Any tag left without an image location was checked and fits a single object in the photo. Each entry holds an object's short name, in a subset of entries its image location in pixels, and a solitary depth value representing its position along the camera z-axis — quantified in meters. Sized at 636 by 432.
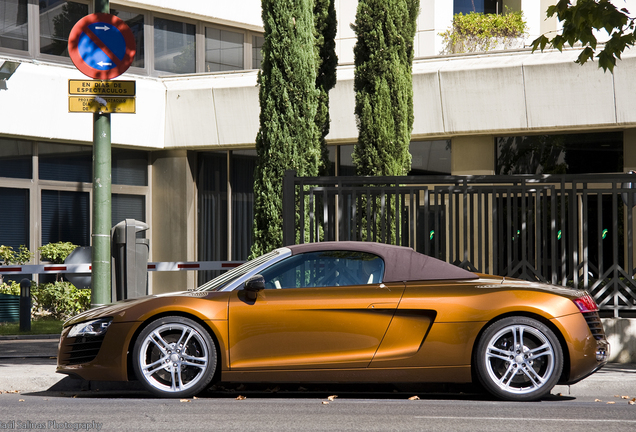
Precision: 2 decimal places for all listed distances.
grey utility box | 15.37
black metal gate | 15.30
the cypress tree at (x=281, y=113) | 21.16
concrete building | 26.22
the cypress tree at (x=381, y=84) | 23.36
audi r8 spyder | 10.95
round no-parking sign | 13.17
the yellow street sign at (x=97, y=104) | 13.48
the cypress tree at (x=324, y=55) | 24.05
